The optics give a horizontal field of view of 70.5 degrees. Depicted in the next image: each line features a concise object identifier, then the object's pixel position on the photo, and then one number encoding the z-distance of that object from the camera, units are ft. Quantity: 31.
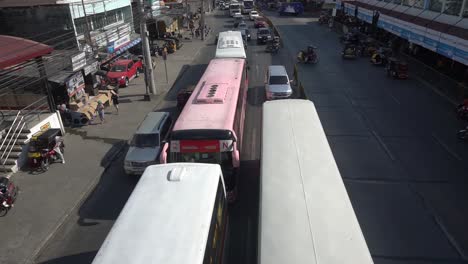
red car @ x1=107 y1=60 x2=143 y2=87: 85.10
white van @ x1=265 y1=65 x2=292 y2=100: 70.18
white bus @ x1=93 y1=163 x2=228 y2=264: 20.27
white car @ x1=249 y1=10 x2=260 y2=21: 203.84
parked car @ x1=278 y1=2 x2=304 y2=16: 223.71
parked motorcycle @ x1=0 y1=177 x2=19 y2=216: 40.60
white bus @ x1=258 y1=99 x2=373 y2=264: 20.85
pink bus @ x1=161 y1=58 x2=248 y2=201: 36.63
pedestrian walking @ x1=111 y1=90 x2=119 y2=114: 69.10
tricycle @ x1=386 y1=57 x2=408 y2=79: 85.61
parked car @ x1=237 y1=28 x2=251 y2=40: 131.09
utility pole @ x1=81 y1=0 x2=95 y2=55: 83.20
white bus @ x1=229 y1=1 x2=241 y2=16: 221.87
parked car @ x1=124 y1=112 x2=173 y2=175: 46.32
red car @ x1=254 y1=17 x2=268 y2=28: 163.98
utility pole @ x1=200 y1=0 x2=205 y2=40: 145.20
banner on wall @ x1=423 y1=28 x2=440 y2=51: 76.06
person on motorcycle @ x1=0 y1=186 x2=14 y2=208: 40.50
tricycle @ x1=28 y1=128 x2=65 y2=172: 49.98
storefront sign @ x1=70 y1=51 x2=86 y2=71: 65.70
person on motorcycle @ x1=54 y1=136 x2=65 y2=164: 51.16
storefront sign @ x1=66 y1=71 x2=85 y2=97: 67.82
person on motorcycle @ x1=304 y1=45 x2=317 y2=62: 102.37
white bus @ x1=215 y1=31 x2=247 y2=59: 78.07
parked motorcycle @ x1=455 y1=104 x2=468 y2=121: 60.44
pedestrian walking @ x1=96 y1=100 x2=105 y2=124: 64.75
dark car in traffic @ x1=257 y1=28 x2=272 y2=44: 132.98
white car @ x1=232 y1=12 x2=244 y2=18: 202.41
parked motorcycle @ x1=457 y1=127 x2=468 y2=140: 53.47
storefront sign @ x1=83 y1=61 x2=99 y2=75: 72.84
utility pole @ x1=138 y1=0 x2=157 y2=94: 72.77
